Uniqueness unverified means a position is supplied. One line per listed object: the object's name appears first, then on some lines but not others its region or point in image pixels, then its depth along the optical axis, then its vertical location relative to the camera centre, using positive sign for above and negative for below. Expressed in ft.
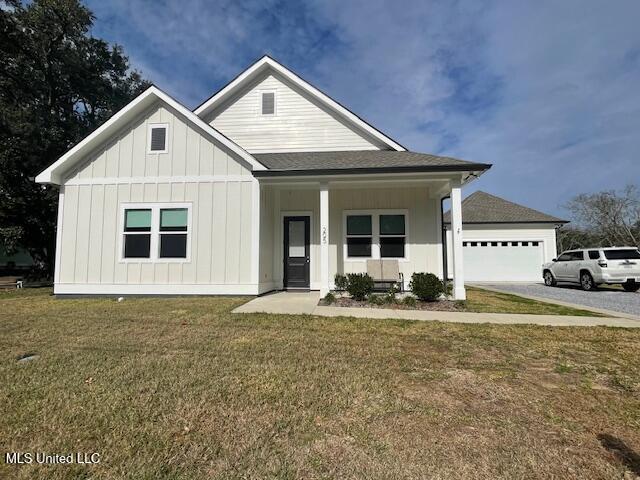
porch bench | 36.10 -1.06
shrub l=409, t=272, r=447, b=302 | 30.40 -2.06
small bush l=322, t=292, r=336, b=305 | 29.99 -3.02
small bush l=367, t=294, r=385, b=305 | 30.09 -3.11
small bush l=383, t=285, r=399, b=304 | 30.35 -2.97
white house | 33.91 +5.27
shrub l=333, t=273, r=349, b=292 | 33.62 -1.88
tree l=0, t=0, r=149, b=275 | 53.57 +29.13
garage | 61.31 +2.80
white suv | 43.91 -0.62
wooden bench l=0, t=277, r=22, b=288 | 49.45 -3.21
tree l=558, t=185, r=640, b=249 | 109.40 +12.76
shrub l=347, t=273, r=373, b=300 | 31.09 -2.09
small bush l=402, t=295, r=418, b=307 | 29.39 -3.15
